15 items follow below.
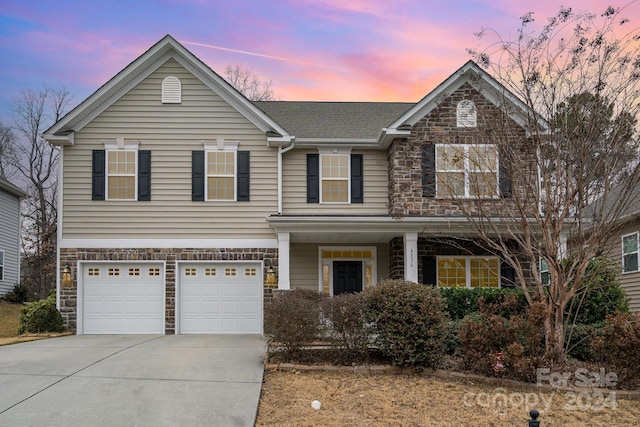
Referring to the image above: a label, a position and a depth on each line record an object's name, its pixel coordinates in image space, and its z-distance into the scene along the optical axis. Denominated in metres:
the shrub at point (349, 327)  10.11
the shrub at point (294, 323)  10.24
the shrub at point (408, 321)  9.63
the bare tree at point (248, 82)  33.61
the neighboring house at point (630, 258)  18.39
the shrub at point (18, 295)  24.66
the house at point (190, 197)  15.81
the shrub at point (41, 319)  14.90
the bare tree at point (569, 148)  9.55
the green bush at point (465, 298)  13.62
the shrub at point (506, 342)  8.99
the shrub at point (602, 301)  12.53
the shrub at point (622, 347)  8.91
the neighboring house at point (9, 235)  25.12
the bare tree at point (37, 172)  32.09
